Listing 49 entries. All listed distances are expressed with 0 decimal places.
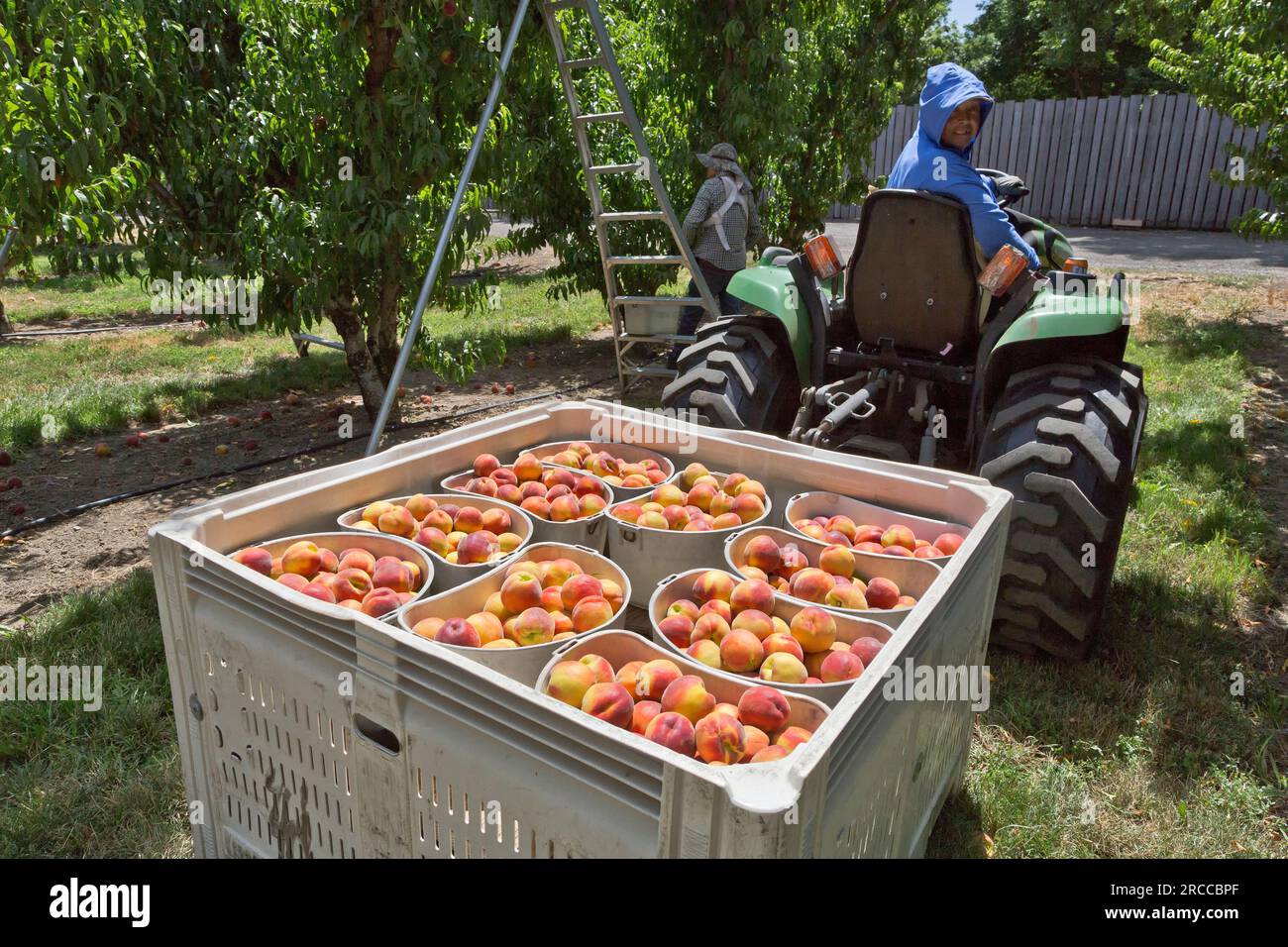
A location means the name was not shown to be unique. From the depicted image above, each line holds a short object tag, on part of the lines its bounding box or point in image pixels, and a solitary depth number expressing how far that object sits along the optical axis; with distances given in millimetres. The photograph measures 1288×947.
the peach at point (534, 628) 1732
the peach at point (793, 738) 1441
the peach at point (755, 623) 1776
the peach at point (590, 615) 1796
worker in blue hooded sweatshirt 3461
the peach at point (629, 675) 1625
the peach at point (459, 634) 1652
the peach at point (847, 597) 1927
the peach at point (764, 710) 1479
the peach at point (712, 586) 1920
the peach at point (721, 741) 1407
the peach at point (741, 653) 1693
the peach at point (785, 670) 1649
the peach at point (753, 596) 1855
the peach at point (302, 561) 1913
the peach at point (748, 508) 2322
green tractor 3008
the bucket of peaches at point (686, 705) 1417
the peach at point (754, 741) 1426
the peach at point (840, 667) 1634
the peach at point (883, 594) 1961
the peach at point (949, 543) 2146
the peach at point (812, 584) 1966
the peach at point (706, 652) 1708
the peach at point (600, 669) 1572
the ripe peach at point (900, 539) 2178
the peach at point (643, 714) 1516
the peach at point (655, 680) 1591
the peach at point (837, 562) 2055
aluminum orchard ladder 5727
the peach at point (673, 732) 1407
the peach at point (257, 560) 1858
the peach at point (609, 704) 1492
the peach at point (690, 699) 1509
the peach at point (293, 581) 1803
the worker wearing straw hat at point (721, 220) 7141
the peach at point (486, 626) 1759
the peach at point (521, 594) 1833
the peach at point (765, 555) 2094
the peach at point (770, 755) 1381
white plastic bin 1179
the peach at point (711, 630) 1777
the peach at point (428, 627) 1699
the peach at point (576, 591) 1871
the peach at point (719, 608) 1841
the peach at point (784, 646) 1723
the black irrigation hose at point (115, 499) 4352
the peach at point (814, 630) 1750
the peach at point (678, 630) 1781
